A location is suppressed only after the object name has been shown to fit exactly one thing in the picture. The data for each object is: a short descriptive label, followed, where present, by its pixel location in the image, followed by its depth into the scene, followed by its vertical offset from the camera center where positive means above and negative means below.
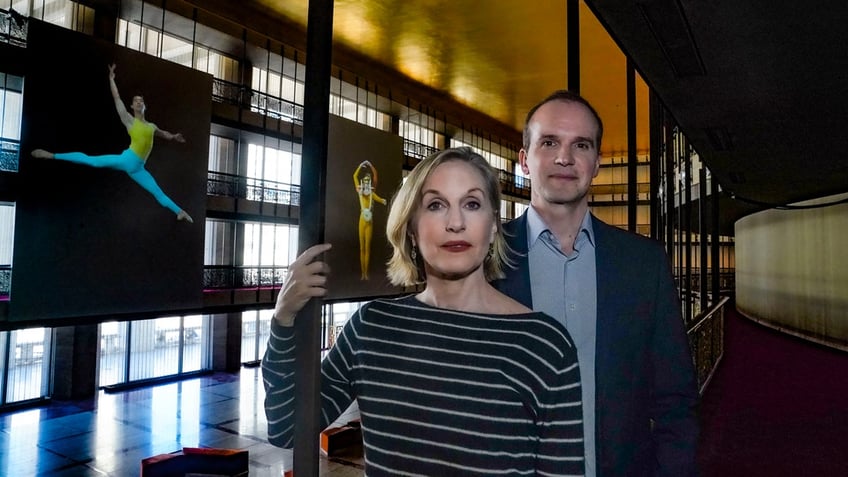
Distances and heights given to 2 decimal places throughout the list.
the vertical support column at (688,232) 5.02 +0.42
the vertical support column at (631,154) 3.26 +0.73
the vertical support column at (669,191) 4.10 +0.66
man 1.58 -0.09
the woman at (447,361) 1.13 -0.20
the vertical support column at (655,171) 3.35 +0.66
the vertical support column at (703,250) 7.07 +0.32
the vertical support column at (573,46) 2.39 +1.02
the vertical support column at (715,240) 8.35 +0.55
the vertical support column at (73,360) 11.65 -2.14
